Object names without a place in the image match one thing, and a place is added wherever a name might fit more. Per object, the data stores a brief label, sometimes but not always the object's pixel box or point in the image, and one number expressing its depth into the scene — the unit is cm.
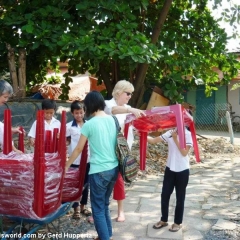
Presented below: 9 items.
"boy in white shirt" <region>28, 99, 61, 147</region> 420
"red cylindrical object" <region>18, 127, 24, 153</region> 406
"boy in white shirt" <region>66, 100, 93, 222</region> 425
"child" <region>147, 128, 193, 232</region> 390
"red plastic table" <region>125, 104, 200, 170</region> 350
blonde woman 376
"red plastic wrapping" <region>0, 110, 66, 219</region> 287
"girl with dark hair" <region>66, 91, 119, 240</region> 335
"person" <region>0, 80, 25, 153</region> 346
